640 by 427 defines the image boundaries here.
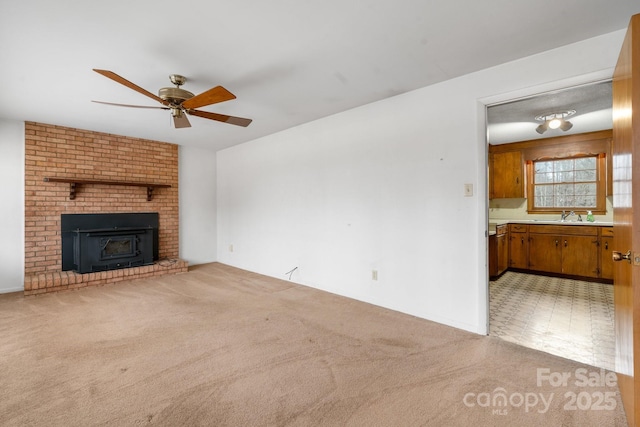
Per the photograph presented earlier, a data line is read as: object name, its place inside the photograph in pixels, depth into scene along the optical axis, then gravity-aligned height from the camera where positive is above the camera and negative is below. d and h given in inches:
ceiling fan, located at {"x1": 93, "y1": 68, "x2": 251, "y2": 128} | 89.7 +37.3
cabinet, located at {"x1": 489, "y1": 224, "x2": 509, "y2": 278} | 172.2 -23.8
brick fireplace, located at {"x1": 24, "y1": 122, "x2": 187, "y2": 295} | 158.1 +16.3
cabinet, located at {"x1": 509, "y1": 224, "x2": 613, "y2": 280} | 167.3 -22.3
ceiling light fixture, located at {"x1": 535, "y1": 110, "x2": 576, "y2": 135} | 145.1 +46.8
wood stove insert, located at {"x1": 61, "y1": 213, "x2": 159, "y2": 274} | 166.7 -15.1
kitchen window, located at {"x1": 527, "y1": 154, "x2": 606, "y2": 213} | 187.6 +19.2
